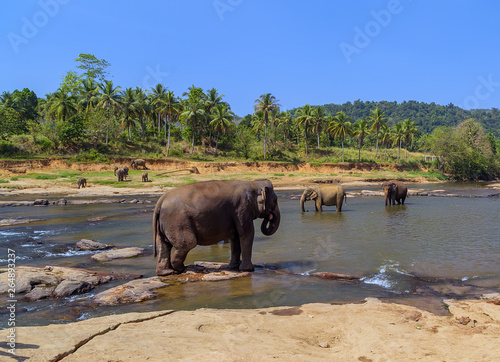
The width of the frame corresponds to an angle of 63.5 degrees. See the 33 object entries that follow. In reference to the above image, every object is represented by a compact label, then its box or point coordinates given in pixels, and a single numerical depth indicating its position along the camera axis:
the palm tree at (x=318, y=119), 79.12
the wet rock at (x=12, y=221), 19.77
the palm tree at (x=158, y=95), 68.56
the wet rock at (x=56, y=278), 8.63
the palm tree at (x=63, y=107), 60.47
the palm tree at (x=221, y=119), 65.67
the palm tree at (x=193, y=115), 64.19
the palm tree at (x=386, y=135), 84.55
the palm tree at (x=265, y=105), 69.19
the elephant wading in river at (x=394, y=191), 27.61
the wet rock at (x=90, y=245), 13.84
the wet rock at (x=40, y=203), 28.23
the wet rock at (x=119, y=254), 12.26
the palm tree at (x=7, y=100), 70.06
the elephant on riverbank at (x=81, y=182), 39.75
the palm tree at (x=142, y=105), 66.12
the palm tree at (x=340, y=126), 75.44
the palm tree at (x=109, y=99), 62.03
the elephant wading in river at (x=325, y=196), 24.66
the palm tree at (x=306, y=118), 77.50
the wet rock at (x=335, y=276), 10.05
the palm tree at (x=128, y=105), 64.56
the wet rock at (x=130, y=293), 7.95
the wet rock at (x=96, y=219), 21.36
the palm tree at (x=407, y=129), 82.19
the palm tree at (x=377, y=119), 77.12
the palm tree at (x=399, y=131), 81.75
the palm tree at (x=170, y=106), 63.56
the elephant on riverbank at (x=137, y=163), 53.97
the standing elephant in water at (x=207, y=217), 9.93
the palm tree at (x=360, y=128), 75.88
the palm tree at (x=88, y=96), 65.12
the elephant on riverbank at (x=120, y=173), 43.75
